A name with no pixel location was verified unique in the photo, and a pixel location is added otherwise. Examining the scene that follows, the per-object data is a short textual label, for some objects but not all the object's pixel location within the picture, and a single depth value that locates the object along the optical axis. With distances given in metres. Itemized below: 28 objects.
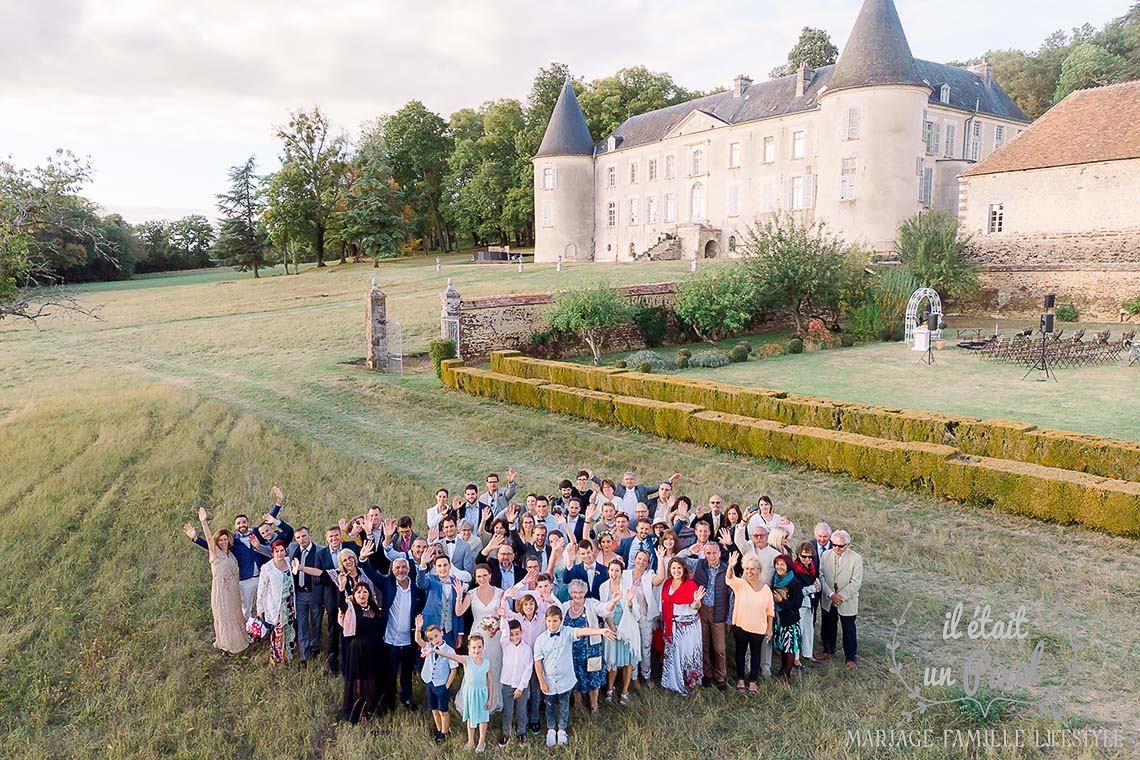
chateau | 35.44
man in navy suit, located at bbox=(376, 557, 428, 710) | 6.54
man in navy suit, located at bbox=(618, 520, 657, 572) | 7.52
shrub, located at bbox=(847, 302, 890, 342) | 26.34
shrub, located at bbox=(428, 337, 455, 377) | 22.64
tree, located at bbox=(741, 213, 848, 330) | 26.06
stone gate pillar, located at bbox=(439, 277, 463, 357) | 23.12
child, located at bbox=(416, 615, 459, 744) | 6.14
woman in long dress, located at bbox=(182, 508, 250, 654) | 7.42
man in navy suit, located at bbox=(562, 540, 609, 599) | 6.74
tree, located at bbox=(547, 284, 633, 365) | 23.61
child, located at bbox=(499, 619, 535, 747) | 6.11
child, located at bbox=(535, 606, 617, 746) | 6.16
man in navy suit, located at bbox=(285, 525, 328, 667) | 7.28
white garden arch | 25.56
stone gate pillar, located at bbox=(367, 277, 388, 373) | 22.98
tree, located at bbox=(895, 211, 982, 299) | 28.50
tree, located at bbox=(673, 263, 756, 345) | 25.47
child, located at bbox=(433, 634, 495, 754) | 5.97
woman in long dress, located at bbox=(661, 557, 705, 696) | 6.65
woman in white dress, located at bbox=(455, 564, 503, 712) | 6.18
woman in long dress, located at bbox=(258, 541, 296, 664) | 7.26
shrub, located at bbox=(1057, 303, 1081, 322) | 29.23
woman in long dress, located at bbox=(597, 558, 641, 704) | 6.57
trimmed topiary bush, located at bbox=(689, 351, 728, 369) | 23.16
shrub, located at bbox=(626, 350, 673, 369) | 23.00
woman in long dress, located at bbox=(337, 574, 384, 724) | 6.37
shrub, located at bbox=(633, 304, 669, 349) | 26.59
